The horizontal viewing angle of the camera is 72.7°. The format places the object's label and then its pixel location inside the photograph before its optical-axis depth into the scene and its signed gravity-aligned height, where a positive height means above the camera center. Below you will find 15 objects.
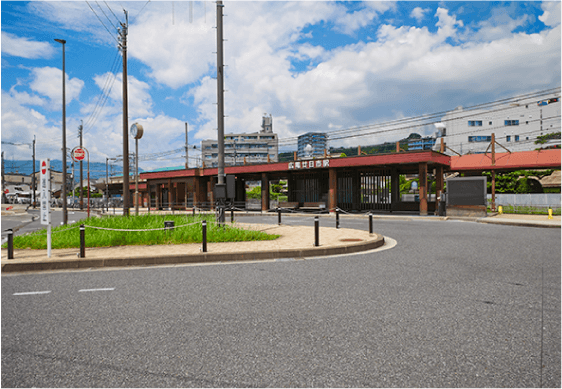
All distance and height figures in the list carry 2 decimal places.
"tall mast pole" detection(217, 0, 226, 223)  14.05 +3.78
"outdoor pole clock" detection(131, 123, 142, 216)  24.00 +4.28
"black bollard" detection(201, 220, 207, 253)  9.80 -1.14
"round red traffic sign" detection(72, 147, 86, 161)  16.52 +1.96
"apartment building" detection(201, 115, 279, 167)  115.31 +15.41
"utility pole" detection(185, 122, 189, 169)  50.03 +6.37
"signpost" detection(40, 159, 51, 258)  7.76 +0.07
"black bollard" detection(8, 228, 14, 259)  8.66 -1.08
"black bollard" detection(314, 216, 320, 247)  10.74 -1.12
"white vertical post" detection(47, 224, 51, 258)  9.05 -1.10
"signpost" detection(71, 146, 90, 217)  16.47 +1.99
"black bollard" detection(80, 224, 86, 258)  9.11 -1.05
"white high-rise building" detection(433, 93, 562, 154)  58.69 +10.86
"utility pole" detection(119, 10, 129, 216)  17.46 +3.55
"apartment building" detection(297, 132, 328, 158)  43.72 +5.23
